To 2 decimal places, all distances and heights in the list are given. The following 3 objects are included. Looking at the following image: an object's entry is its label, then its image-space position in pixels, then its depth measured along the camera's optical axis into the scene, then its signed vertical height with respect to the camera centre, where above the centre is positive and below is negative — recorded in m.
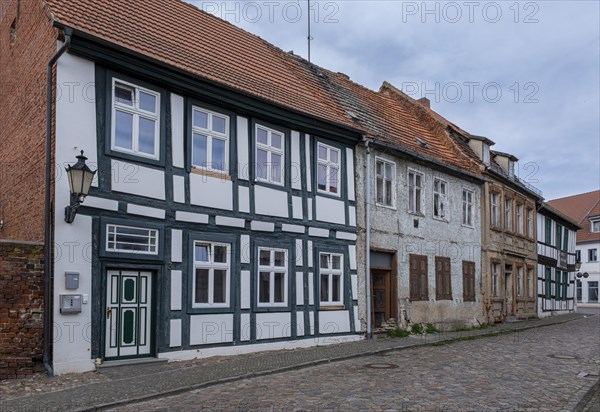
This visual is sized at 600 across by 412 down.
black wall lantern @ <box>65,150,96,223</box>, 10.40 +1.14
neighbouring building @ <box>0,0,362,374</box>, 11.17 +1.31
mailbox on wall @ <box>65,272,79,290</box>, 10.71 -0.49
